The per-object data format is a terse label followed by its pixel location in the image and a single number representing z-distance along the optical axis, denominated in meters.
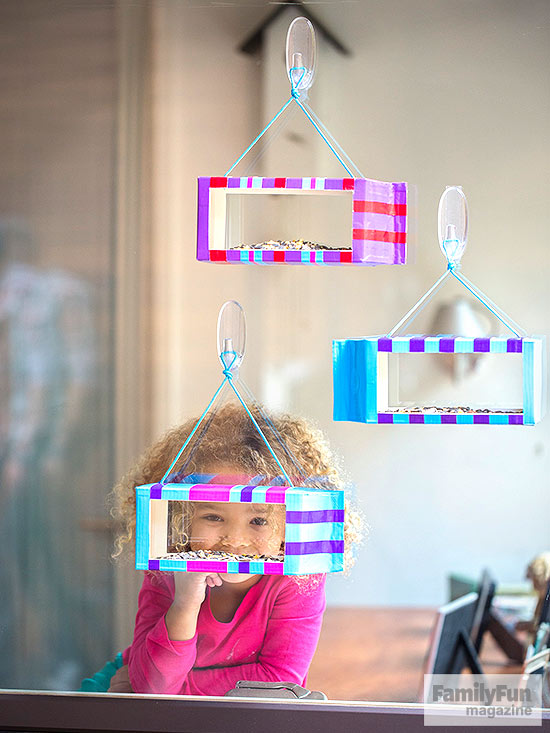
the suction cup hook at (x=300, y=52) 2.03
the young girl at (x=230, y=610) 2.00
